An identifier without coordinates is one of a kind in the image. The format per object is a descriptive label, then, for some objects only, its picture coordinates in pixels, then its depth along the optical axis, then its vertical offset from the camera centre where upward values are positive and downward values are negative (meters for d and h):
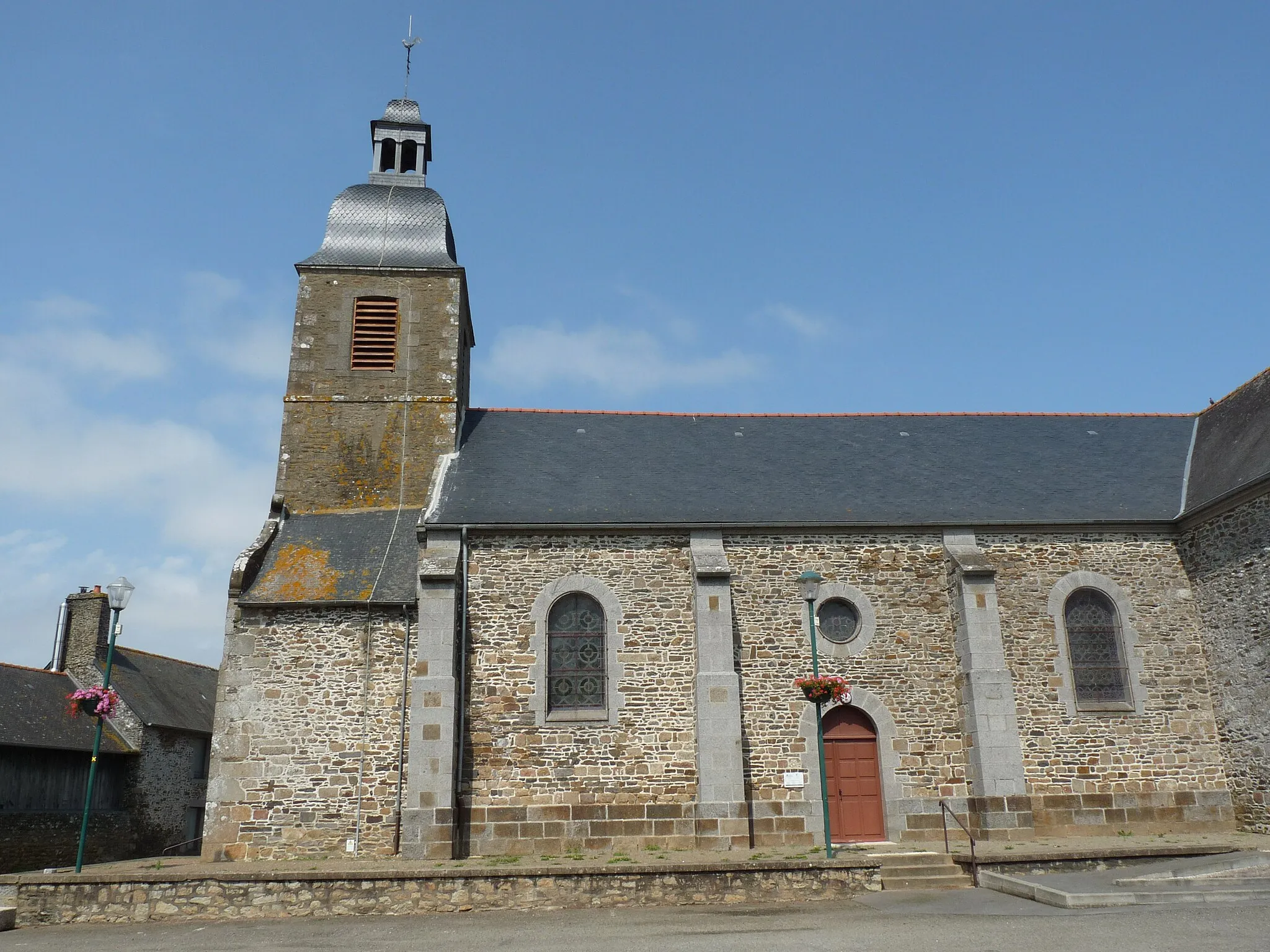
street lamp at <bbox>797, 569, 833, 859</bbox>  12.48 +1.96
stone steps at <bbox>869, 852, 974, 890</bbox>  11.42 -1.53
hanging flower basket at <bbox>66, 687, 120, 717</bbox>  12.95 +0.83
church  13.47 +1.37
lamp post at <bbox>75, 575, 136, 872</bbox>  12.71 +2.15
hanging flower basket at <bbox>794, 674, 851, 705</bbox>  12.49 +0.73
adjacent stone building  17.28 +0.10
